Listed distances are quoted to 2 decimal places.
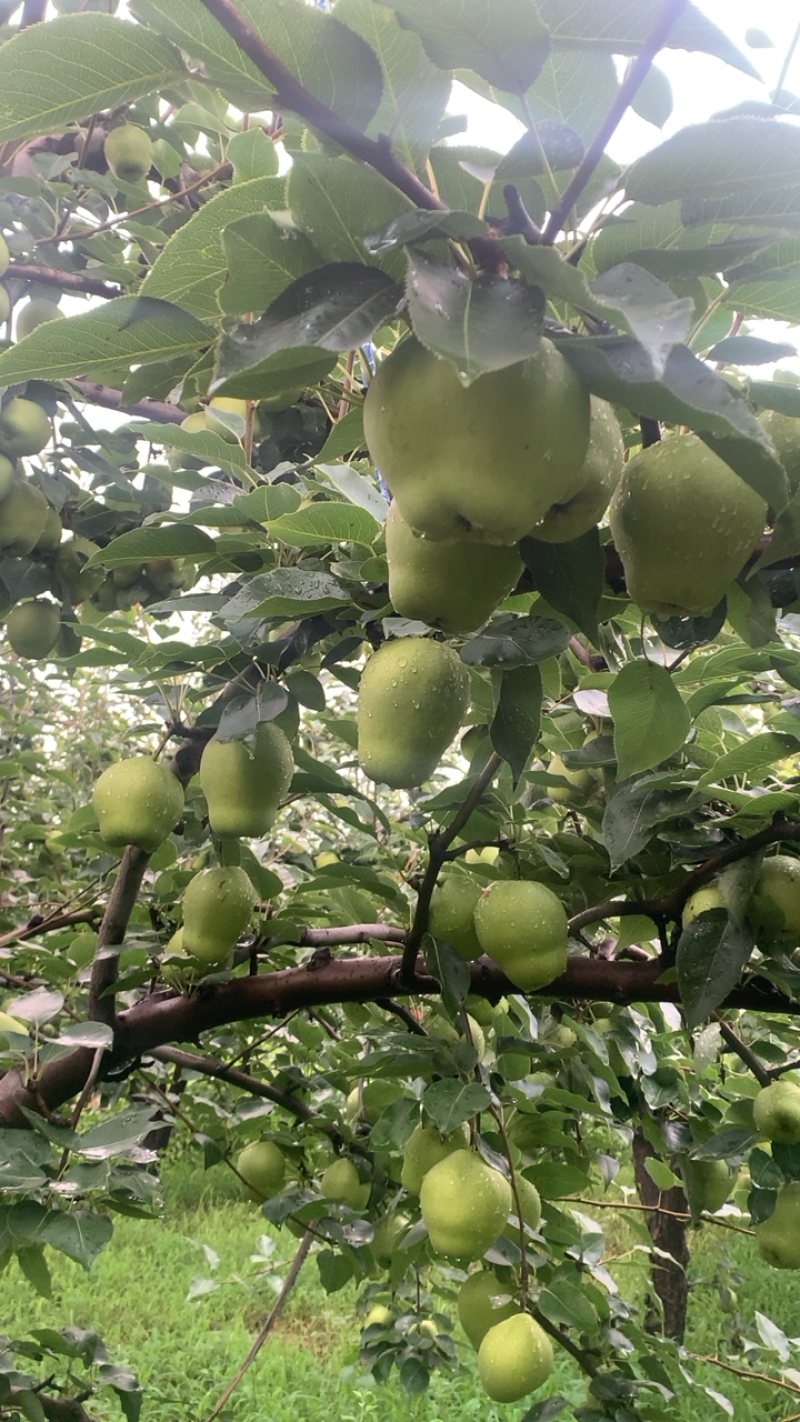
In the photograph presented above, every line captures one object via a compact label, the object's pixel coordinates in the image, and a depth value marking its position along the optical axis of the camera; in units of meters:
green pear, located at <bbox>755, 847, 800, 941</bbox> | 1.04
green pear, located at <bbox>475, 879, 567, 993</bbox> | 1.08
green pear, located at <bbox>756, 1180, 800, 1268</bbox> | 1.20
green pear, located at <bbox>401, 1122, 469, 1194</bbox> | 1.31
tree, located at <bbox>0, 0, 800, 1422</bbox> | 0.46
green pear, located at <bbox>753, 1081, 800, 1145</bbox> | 1.17
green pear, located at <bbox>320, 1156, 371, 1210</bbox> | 1.67
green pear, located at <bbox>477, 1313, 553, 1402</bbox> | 1.24
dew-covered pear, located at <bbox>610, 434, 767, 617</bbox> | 0.53
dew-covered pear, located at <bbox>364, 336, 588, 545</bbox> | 0.47
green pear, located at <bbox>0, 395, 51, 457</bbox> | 1.46
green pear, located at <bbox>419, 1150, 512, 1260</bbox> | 1.16
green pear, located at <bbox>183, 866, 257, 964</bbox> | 1.29
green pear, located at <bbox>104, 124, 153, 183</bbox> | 1.96
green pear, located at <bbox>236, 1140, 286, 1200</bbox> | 1.73
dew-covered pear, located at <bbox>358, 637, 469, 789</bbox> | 0.78
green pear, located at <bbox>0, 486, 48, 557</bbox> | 1.50
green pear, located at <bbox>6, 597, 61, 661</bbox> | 1.71
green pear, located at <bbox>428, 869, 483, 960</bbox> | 1.19
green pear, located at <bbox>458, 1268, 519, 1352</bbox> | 1.35
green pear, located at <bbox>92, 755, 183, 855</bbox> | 1.21
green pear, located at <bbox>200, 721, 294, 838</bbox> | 1.04
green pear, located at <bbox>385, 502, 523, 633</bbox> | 0.60
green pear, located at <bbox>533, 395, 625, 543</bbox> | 0.55
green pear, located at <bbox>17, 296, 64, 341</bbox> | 1.83
